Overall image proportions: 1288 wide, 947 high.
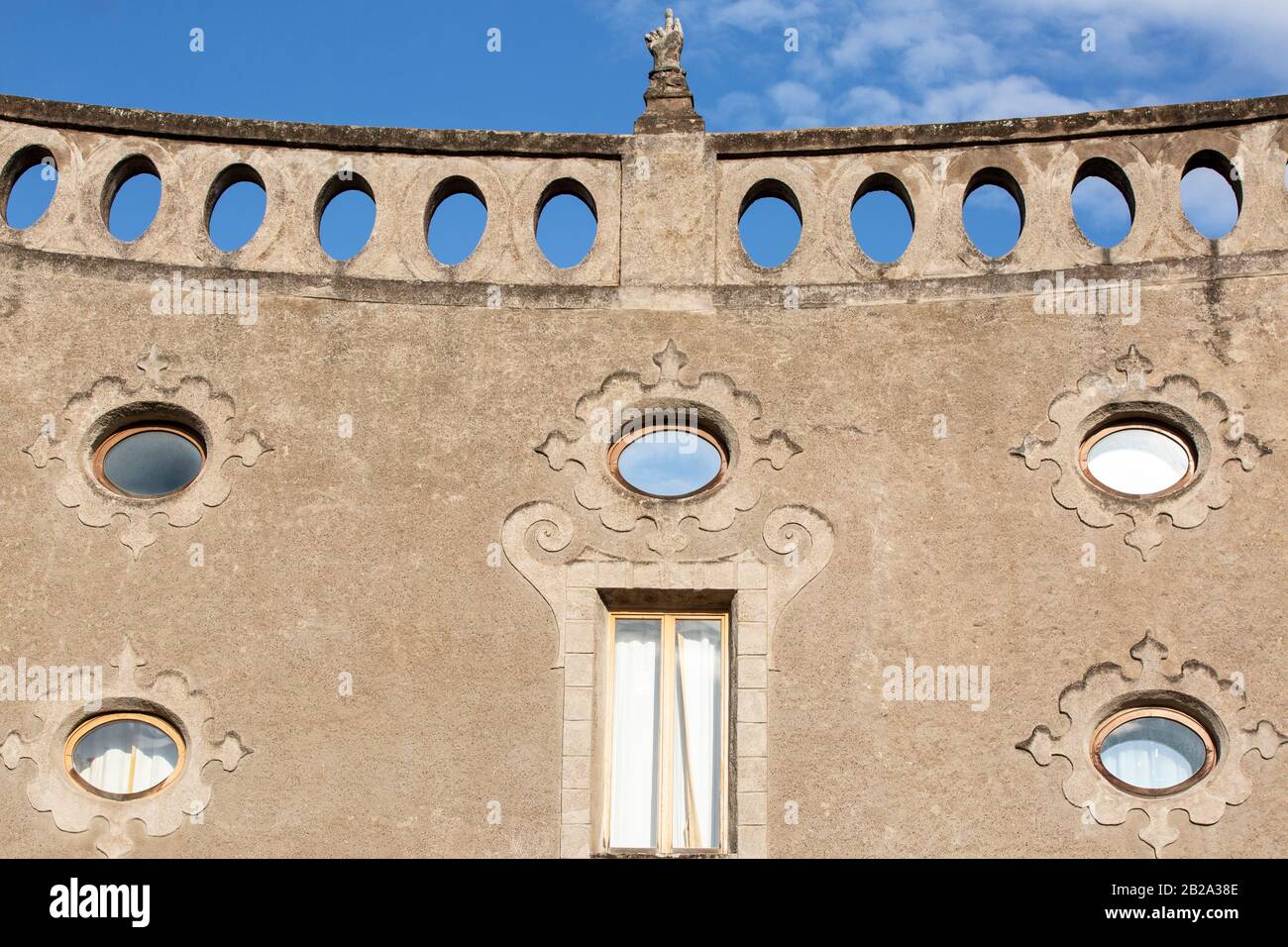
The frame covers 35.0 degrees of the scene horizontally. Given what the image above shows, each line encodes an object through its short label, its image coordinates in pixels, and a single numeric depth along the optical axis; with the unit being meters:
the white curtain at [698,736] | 12.49
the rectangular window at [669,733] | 12.50
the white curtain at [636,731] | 12.54
